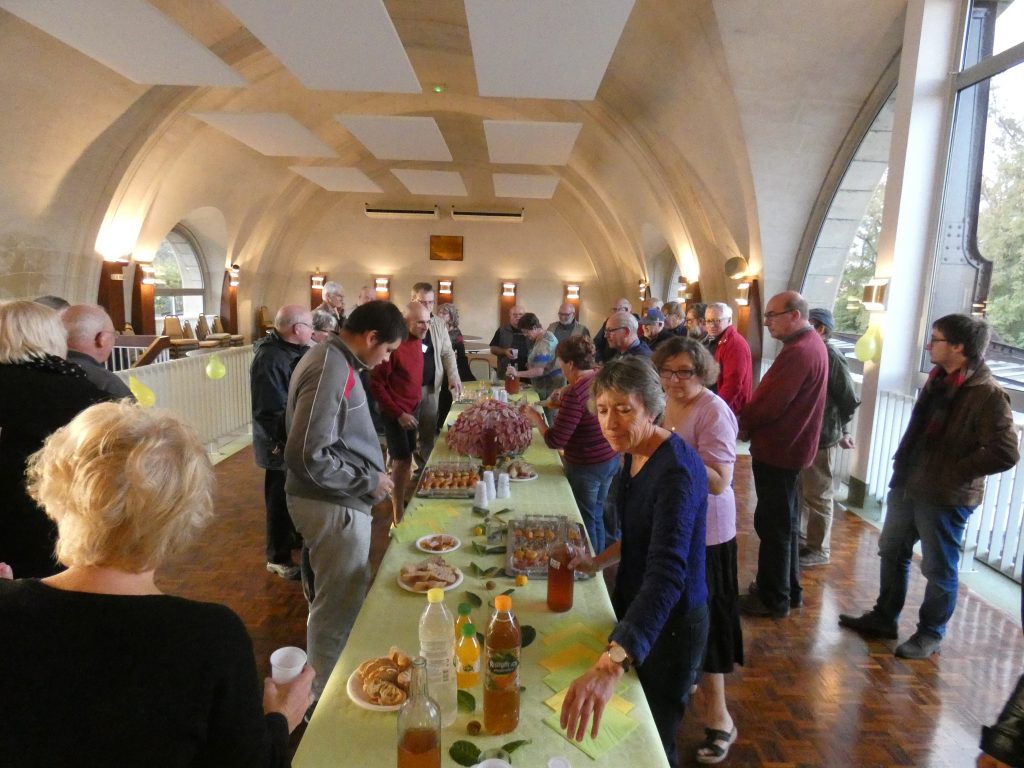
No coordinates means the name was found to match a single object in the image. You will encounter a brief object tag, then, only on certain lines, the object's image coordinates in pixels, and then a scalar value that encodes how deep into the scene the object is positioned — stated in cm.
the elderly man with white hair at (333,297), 620
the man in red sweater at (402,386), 443
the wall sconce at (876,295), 523
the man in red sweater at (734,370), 418
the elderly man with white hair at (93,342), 243
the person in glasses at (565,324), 709
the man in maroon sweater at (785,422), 334
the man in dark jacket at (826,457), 410
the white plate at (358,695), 144
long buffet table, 134
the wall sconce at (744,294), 799
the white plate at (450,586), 201
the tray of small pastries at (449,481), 294
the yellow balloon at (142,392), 451
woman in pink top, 235
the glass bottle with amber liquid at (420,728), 122
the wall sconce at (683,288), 1003
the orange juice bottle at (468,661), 156
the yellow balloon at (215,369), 666
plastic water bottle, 143
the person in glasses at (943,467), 279
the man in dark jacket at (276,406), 381
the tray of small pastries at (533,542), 214
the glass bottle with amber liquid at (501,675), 140
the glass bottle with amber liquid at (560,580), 190
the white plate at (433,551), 230
